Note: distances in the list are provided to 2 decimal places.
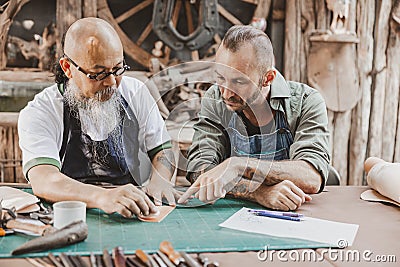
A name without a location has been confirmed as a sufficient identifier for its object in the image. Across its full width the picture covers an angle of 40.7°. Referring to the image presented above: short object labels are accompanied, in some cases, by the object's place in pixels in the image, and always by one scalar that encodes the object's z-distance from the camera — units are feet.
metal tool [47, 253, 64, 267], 4.49
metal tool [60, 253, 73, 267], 4.48
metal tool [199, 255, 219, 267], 4.58
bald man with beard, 6.22
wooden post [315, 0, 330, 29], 13.66
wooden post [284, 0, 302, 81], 13.79
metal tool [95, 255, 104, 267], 4.53
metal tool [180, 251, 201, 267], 4.55
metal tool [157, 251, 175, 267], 4.57
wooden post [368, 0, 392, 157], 13.89
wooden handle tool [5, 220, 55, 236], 5.18
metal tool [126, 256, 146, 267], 4.57
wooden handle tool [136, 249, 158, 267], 4.57
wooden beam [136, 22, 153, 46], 13.87
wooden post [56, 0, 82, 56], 13.05
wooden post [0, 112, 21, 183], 13.04
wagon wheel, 13.73
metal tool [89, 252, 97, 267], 4.51
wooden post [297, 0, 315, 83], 13.75
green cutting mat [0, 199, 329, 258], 4.94
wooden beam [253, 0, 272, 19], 13.99
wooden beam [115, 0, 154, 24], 13.71
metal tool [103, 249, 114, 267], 4.51
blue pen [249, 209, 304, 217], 5.99
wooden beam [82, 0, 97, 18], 13.20
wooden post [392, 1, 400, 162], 13.80
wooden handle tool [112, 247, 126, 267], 4.51
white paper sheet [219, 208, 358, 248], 5.31
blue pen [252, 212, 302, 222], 5.86
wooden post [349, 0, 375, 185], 13.84
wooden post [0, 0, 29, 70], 12.57
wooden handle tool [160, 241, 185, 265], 4.62
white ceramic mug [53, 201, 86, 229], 5.29
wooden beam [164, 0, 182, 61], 13.89
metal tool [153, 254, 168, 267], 4.55
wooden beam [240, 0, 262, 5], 14.07
